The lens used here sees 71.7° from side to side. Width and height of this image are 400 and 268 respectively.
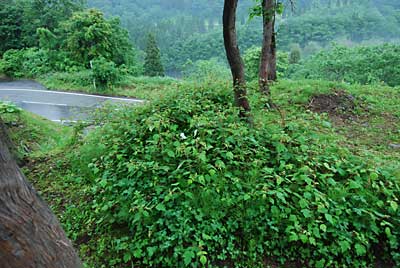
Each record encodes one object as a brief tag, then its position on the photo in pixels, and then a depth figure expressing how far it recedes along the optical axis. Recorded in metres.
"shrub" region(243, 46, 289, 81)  12.69
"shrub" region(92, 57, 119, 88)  14.66
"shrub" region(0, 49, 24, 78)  17.59
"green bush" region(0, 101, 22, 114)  6.42
